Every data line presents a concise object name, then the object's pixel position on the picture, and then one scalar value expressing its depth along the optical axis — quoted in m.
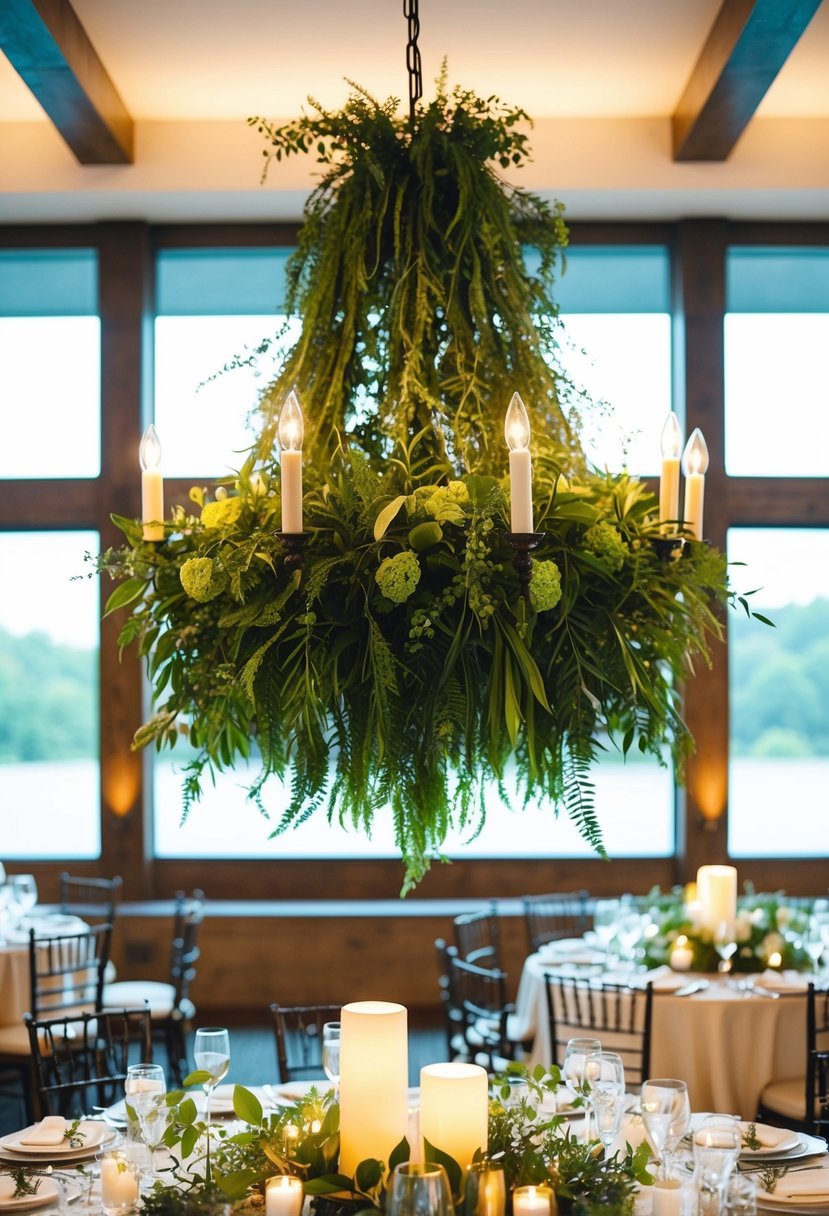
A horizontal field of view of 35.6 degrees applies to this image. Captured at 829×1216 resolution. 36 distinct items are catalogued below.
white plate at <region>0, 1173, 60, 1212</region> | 2.42
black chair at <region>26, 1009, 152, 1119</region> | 3.47
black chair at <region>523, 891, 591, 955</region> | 5.92
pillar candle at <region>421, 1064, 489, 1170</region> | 1.98
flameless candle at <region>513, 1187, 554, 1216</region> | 1.92
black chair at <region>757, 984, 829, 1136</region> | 3.84
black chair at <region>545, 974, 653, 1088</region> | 4.32
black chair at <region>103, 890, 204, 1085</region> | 5.46
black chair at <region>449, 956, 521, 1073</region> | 4.50
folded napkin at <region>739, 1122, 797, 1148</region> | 2.74
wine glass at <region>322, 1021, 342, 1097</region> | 2.62
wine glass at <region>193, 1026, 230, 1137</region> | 2.68
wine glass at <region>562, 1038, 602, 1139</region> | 2.53
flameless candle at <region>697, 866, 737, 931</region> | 5.04
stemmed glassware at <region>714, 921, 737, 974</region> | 4.98
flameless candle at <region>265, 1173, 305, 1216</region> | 1.96
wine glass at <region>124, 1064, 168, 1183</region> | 2.36
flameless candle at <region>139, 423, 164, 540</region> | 2.13
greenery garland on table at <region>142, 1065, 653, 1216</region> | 1.95
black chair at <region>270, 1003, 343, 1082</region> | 3.52
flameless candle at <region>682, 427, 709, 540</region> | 2.09
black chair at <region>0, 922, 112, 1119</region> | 5.11
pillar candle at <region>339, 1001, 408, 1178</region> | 1.98
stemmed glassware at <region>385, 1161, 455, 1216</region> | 1.67
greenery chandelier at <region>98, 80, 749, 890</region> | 1.88
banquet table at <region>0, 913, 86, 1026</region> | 5.34
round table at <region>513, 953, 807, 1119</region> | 4.66
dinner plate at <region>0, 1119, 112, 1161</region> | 2.76
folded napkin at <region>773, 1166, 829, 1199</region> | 2.48
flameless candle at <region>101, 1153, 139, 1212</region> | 2.19
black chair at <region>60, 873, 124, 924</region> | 6.34
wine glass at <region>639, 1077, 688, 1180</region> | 2.27
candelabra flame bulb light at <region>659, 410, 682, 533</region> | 2.08
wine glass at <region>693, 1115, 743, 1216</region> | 2.03
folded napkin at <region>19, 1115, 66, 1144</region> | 2.82
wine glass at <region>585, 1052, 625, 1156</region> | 2.35
